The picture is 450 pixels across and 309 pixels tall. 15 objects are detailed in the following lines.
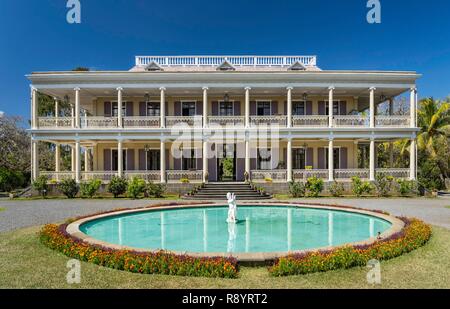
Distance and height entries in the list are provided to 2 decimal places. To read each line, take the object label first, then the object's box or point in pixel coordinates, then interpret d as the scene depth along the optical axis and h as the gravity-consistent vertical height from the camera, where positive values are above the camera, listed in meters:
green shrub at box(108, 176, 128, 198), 18.73 -2.12
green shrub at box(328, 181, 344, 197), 19.33 -2.39
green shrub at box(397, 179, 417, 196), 19.22 -2.21
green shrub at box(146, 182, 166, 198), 18.81 -2.39
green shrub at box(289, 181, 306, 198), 18.78 -2.33
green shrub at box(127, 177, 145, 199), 18.22 -2.19
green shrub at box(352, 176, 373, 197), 19.03 -2.21
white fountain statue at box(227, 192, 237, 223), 10.95 -2.26
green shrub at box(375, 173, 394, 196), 19.19 -2.10
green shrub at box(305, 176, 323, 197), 18.73 -2.12
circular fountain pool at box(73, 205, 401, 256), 7.99 -2.57
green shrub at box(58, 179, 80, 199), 18.91 -2.23
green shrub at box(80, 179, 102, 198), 18.69 -2.24
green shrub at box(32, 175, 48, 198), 19.42 -2.14
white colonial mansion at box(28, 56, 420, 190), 20.27 +2.46
